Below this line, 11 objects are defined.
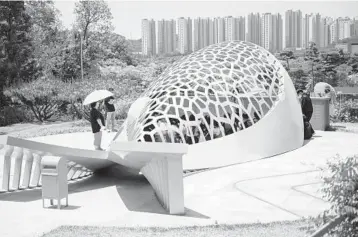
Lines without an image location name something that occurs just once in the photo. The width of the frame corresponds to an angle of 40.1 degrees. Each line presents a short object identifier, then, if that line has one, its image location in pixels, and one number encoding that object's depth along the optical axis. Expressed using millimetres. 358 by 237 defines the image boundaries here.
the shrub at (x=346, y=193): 4859
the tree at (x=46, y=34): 36031
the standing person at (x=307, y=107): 17312
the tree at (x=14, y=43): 30750
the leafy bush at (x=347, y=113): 23531
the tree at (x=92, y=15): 37594
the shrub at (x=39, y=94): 26000
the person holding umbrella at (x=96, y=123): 11266
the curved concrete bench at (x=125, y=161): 7871
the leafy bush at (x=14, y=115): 28719
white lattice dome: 11766
